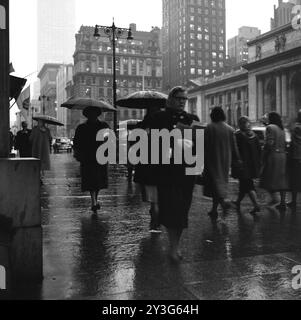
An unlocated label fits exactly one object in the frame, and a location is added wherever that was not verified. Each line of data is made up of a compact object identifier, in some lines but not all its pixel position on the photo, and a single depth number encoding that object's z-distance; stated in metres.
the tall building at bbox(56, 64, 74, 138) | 124.12
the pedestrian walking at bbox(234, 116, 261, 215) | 8.04
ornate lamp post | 24.62
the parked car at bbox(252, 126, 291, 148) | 20.47
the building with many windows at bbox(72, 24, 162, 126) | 114.25
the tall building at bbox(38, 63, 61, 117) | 161.88
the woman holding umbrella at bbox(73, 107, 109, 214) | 7.84
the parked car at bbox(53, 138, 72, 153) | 49.91
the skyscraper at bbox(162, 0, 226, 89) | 148.12
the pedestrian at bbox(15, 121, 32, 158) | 13.24
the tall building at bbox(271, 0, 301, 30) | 130.46
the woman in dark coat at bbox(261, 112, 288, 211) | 8.20
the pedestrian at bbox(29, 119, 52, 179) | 11.91
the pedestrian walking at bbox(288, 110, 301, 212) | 8.18
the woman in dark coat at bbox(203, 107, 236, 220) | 7.06
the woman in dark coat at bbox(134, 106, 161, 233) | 5.28
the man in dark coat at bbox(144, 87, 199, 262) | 4.66
